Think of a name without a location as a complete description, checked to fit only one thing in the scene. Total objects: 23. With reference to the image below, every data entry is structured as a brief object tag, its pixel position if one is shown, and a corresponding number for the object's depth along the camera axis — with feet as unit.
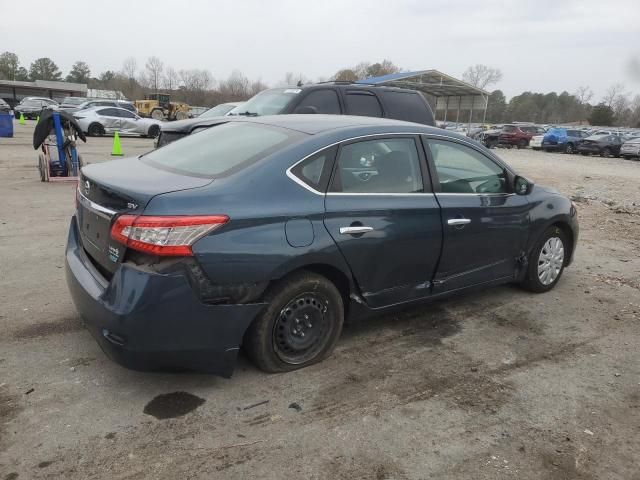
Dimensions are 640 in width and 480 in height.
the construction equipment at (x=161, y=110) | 136.45
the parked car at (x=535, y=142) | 113.24
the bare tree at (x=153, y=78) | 354.33
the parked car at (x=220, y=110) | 38.37
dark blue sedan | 9.29
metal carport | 89.47
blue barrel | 67.56
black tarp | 31.68
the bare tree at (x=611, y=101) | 293.64
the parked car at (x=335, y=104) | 26.94
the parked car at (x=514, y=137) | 110.42
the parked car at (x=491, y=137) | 109.09
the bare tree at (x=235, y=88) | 313.73
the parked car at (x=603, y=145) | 96.07
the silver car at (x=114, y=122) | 75.82
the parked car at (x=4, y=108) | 114.25
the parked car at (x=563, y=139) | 102.95
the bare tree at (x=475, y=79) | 320.09
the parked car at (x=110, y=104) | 93.09
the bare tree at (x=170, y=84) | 346.95
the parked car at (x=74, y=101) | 156.47
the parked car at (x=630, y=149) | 92.68
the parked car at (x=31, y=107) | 132.16
